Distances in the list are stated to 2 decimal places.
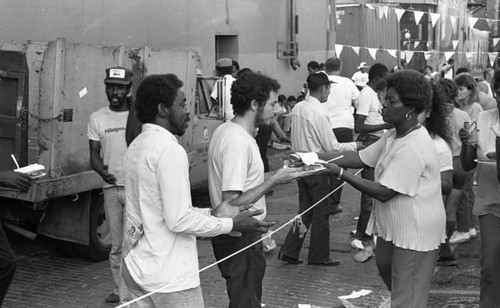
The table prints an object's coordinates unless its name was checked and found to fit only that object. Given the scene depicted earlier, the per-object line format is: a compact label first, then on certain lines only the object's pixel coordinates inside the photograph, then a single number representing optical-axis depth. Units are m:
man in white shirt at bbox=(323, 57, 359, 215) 11.08
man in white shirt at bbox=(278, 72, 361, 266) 8.48
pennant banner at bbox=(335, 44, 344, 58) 23.50
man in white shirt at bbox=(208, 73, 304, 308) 5.23
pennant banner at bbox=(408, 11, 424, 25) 27.30
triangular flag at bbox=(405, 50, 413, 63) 27.19
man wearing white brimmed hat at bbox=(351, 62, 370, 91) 17.64
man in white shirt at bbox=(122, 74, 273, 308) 4.21
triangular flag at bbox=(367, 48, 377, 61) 24.67
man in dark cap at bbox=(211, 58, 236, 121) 10.78
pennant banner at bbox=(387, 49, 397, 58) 26.32
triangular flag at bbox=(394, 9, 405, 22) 26.92
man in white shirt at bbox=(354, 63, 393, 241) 9.63
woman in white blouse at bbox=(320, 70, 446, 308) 5.11
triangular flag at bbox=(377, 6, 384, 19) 25.84
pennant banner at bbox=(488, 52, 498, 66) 32.42
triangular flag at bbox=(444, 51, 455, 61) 30.02
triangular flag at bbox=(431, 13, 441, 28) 29.32
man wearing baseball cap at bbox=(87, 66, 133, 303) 6.97
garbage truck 7.90
